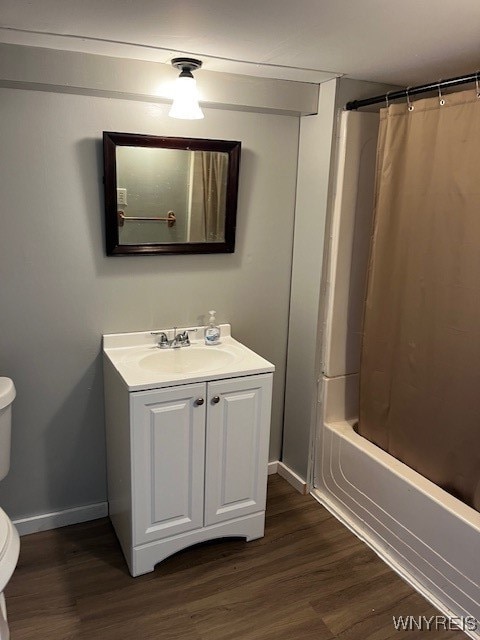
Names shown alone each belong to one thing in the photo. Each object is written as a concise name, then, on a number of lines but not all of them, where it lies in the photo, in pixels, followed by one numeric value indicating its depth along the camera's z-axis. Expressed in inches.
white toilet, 61.4
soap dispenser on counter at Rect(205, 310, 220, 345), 97.8
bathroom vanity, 80.3
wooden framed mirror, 86.5
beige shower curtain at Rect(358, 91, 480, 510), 75.7
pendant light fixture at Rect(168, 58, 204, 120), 76.9
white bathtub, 77.6
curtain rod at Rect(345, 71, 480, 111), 71.3
